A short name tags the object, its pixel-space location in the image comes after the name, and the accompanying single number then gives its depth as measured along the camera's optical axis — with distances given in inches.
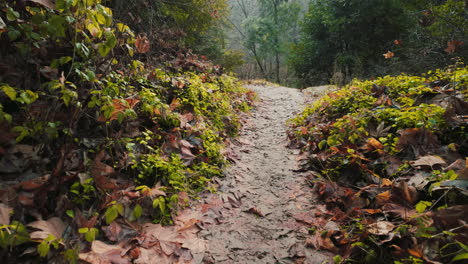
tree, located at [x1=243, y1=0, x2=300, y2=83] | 800.9
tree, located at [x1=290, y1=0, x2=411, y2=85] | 430.9
